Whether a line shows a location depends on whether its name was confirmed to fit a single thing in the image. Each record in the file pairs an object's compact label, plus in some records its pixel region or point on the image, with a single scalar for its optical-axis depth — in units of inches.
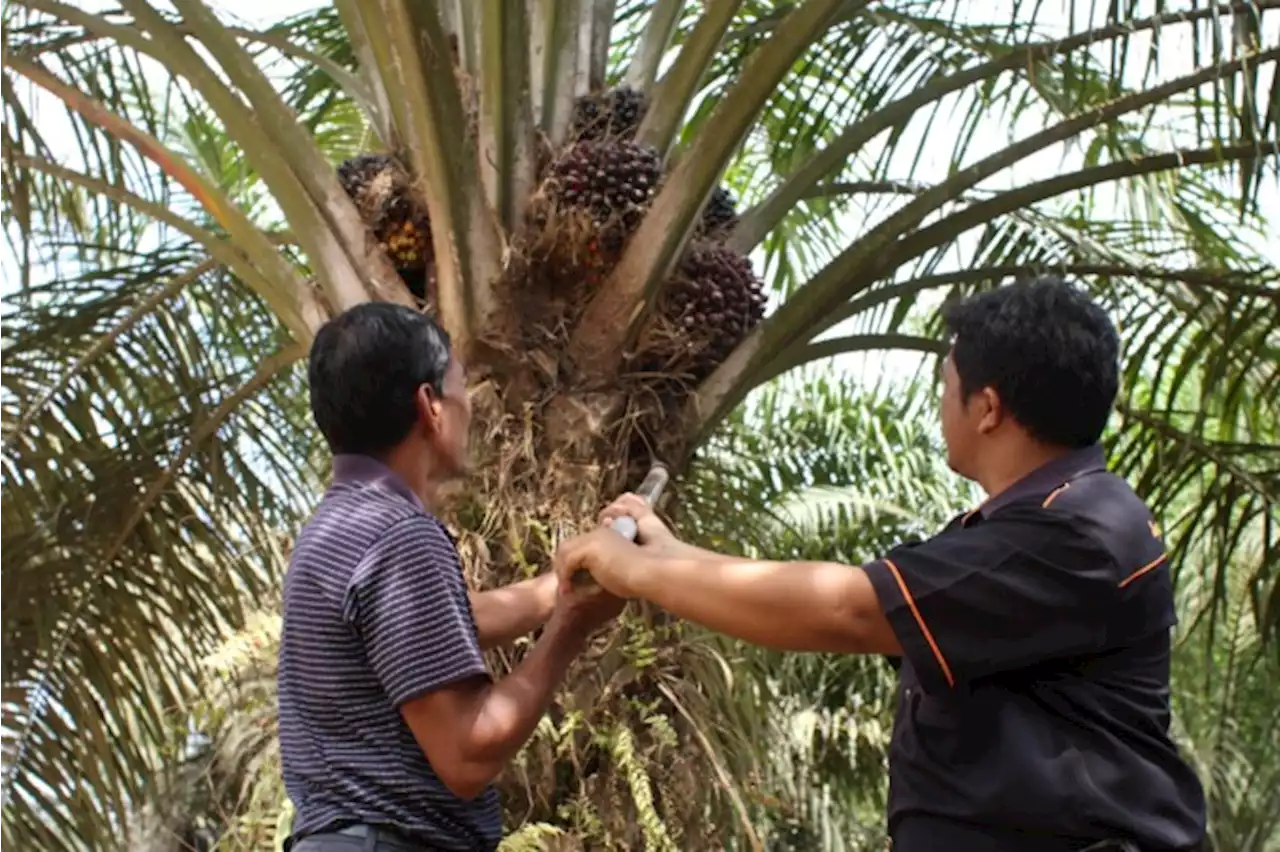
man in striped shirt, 76.0
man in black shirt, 72.1
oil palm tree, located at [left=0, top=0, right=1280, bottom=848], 118.4
